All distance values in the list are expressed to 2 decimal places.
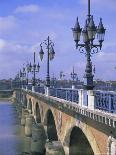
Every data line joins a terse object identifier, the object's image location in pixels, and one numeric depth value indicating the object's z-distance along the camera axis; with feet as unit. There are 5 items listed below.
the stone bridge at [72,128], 60.29
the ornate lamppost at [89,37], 68.80
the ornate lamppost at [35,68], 184.15
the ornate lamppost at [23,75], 331.16
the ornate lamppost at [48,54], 118.11
